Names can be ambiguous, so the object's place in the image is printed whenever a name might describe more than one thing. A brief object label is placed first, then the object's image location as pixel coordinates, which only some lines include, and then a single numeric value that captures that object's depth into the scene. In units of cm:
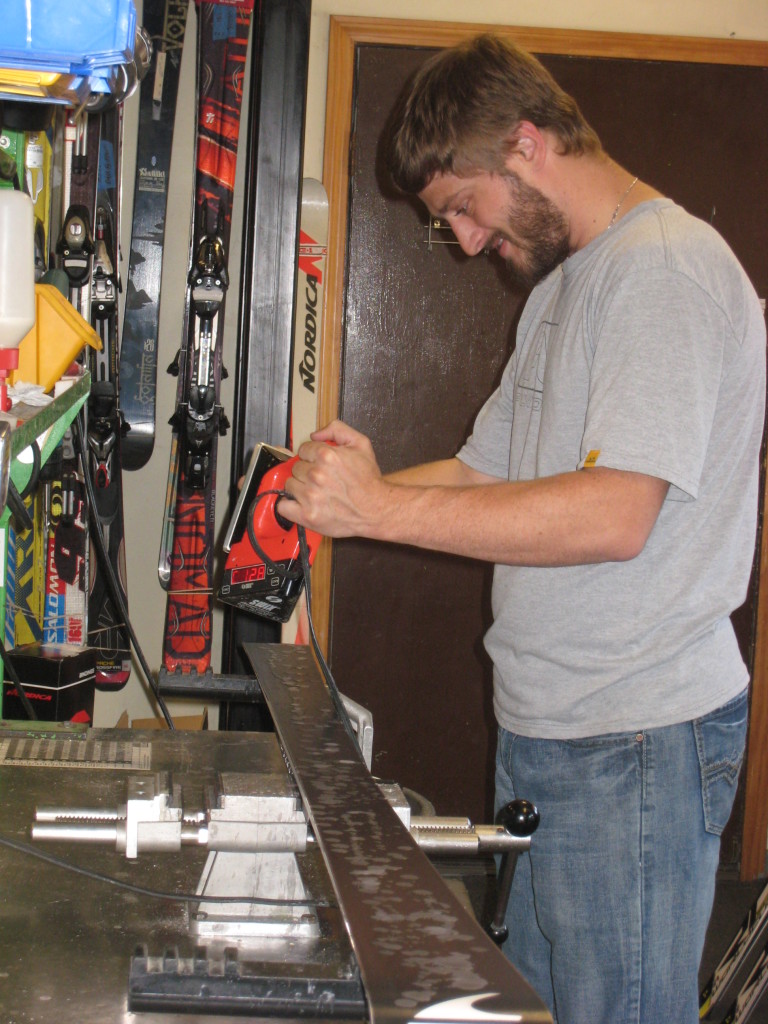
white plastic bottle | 113
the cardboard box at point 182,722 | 307
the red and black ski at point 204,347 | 281
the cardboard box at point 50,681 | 217
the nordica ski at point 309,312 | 274
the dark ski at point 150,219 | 292
